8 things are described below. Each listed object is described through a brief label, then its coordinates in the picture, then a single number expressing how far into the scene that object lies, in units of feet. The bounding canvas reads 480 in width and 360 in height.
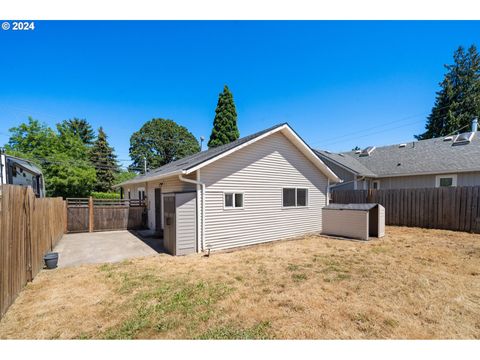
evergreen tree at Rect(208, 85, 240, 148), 80.89
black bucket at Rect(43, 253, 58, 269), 18.29
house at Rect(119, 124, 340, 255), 23.16
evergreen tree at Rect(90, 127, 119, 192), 105.95
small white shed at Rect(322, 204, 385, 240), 28.84
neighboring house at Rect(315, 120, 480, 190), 46.70
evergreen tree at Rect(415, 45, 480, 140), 87.30
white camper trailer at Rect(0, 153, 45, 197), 24.62
